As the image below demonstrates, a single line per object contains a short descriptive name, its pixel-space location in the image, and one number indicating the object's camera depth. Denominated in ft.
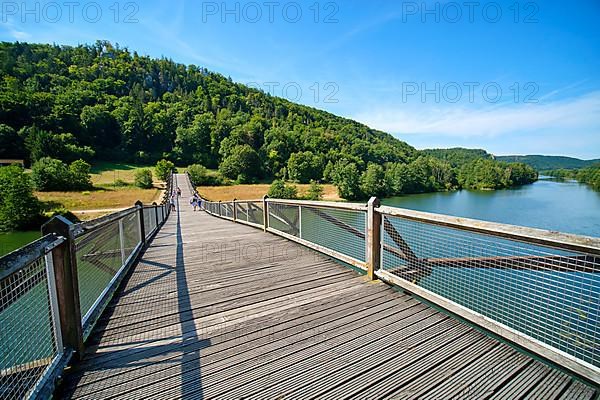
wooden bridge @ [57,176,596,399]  5.63
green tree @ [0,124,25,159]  183.21
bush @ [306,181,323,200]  155.22
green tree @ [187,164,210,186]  183.32
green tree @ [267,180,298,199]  147.33
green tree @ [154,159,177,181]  177.99
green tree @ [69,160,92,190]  136.05
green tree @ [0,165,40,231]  86.16
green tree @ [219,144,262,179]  218.18
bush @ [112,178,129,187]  152.46
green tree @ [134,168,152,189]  151.23
